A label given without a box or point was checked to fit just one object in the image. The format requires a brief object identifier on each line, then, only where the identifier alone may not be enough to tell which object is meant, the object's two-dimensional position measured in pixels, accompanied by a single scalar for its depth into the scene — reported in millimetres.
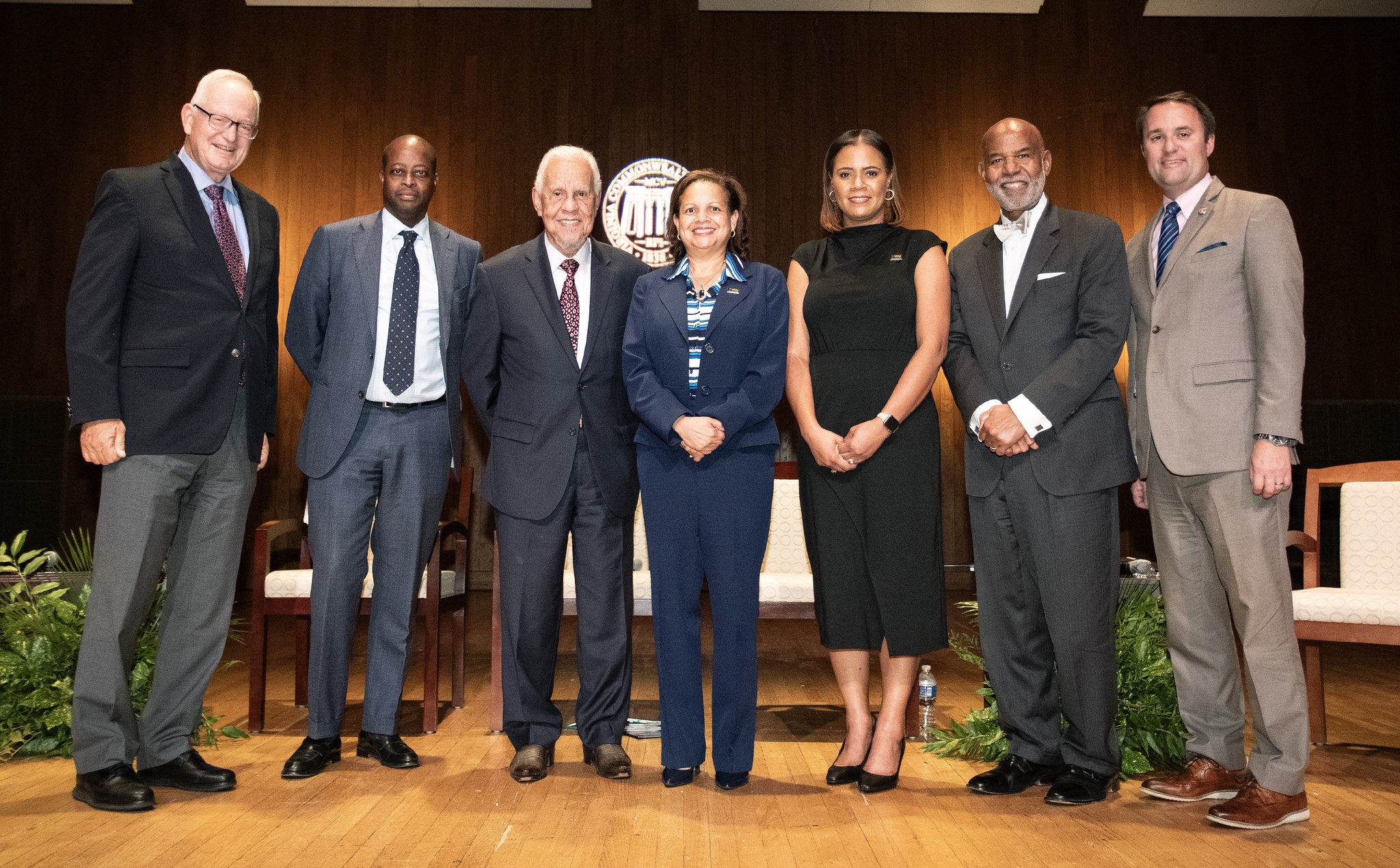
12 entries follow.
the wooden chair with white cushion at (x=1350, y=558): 3043
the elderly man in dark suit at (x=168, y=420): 2570
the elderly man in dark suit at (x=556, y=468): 2809
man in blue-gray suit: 2920
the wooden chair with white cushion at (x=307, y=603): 3412
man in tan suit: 2424
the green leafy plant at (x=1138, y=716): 2818
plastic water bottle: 3383
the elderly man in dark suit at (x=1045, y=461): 2578
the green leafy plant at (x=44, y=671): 3002
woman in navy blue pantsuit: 2629
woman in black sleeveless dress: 2641
